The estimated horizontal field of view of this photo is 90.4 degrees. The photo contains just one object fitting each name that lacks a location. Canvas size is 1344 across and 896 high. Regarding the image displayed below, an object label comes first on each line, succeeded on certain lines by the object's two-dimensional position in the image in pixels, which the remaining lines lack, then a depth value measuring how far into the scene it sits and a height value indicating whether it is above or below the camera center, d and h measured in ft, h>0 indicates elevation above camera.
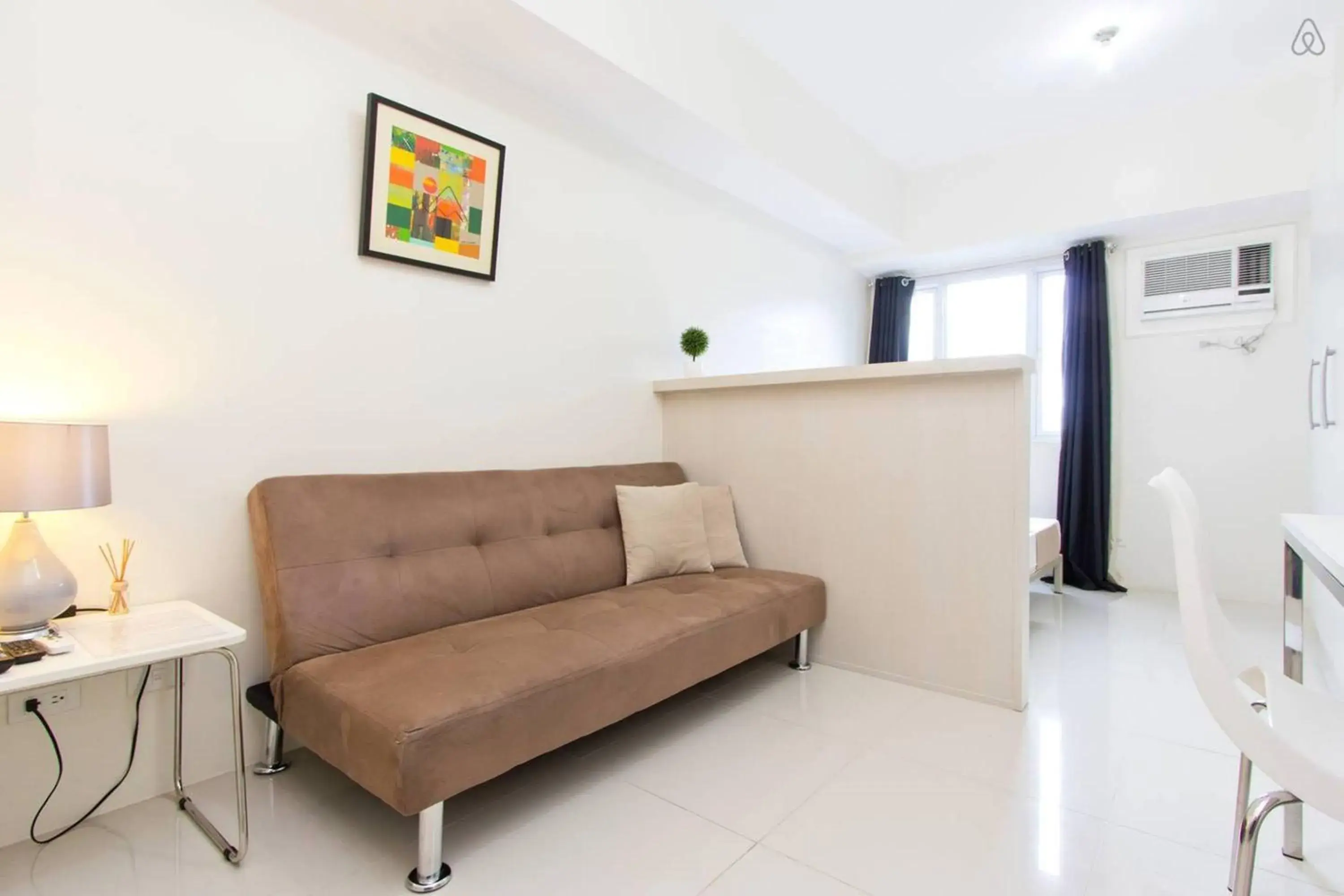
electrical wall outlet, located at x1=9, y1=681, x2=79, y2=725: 5.15 -2.06
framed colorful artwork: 7.14 +2.90
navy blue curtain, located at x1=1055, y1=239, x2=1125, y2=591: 14.14 +0.47
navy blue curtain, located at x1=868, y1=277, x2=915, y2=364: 17.31 +3.41
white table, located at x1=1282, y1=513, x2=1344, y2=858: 4.34 -0.92
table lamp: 4.39 -0.36
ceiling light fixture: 10.12 +6.38
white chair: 2.97 -1.36
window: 15.57 +3.24
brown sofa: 4.70 -1.75
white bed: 10.98 -1.70
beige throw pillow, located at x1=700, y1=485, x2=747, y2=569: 9.38 -1.15
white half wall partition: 7.77 -0.72
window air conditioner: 12.80 +3.38
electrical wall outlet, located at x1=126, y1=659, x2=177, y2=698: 5.74 -2.07
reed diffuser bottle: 5.35 -1.10
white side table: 4.02 -1.38
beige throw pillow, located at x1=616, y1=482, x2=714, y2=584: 8.69 -1.13
